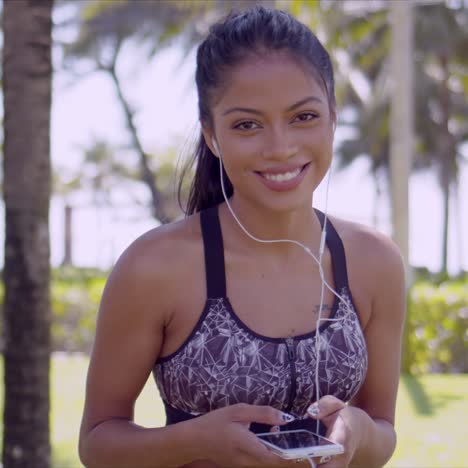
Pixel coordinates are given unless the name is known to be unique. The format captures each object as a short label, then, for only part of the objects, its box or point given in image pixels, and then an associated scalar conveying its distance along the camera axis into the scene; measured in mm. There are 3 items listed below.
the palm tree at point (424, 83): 27609
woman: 2266
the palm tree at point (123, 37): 31141
